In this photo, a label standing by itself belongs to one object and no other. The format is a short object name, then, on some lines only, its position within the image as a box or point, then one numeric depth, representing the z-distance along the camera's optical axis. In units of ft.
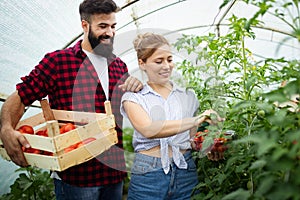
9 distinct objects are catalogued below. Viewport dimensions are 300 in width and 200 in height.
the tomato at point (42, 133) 7.16
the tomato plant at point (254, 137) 3.47
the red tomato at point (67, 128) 6.84
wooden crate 6.11
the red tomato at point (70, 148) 6.46
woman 6.75
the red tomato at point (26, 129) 7.28
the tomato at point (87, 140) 6.61
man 7.63
